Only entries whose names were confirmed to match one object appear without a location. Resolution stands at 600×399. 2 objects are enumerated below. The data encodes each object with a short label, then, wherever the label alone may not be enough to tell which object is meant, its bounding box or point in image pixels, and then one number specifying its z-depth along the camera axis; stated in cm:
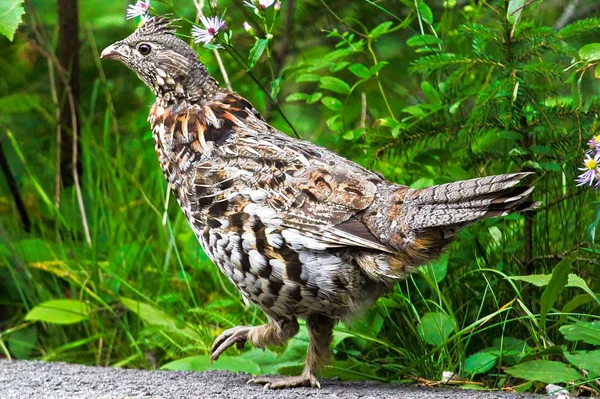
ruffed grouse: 728
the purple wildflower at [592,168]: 663
